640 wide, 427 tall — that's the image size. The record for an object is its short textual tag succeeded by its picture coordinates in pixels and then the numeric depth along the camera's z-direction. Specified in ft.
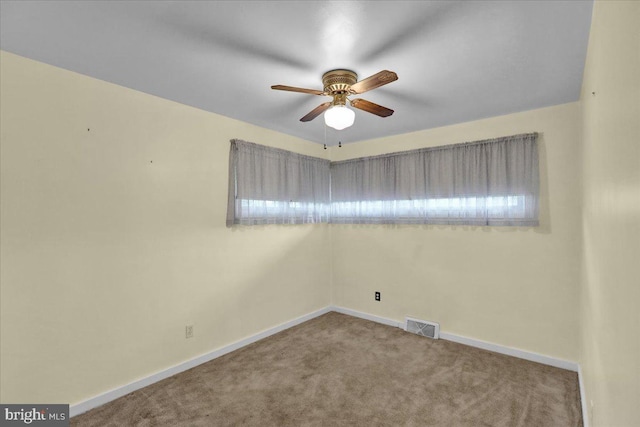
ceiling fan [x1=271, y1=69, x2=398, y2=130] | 6.62
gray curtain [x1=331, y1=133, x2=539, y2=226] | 9.78
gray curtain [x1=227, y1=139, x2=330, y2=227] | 10.64
